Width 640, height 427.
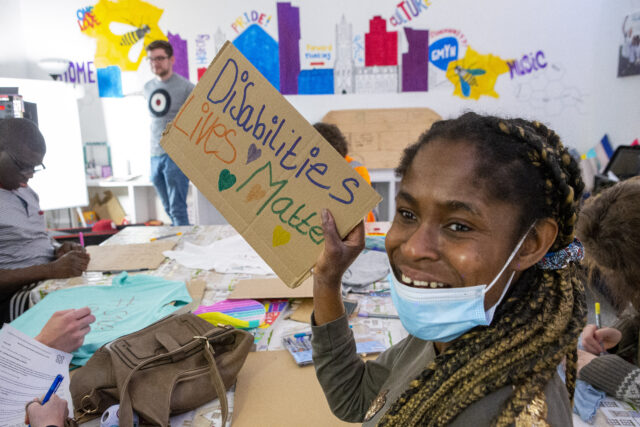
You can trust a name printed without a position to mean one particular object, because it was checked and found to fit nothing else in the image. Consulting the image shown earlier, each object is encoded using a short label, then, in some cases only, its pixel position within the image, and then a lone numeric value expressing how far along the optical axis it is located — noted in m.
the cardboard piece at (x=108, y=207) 5.05
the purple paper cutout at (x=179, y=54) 4.63
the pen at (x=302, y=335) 1.37
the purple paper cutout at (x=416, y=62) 4.55
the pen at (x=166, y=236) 2.44
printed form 0.95
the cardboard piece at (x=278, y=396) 1.04
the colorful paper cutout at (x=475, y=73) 4.52
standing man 4.05
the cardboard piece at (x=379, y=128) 4.62
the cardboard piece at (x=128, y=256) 1.98
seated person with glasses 1.85
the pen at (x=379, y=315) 1.49
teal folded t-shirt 1.37
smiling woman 0.60
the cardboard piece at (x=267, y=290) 1.59
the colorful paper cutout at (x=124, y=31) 4.61
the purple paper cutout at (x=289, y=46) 4.54
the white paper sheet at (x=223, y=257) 1.95
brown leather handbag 0.99
